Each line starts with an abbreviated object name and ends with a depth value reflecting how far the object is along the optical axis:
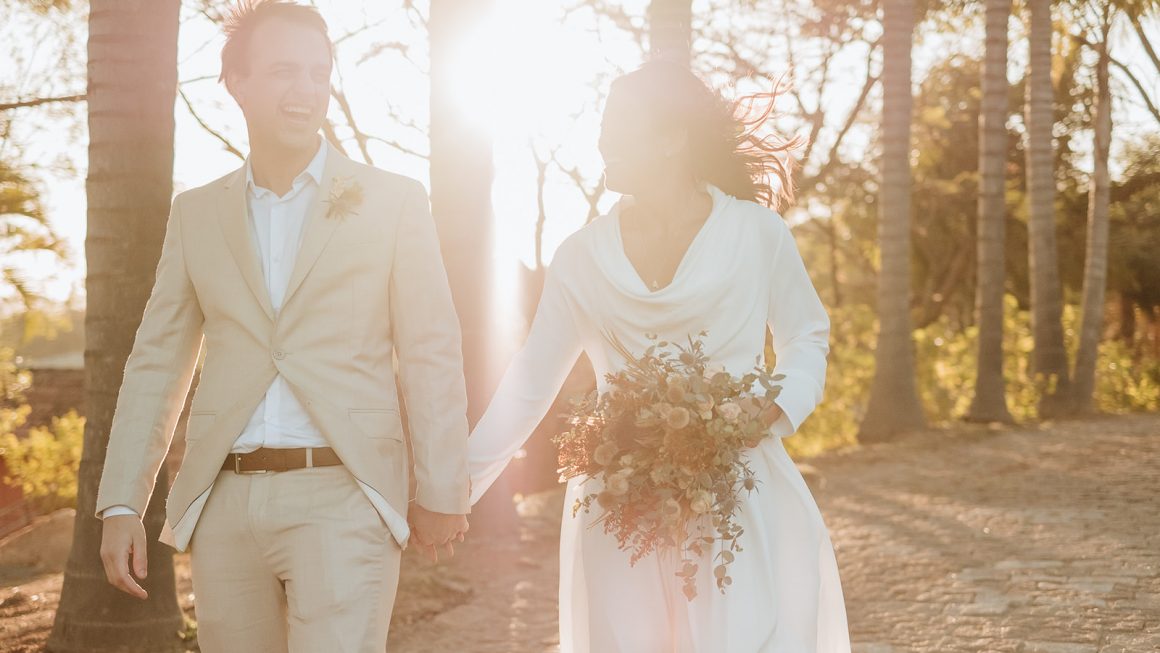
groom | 3.45
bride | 3.65
